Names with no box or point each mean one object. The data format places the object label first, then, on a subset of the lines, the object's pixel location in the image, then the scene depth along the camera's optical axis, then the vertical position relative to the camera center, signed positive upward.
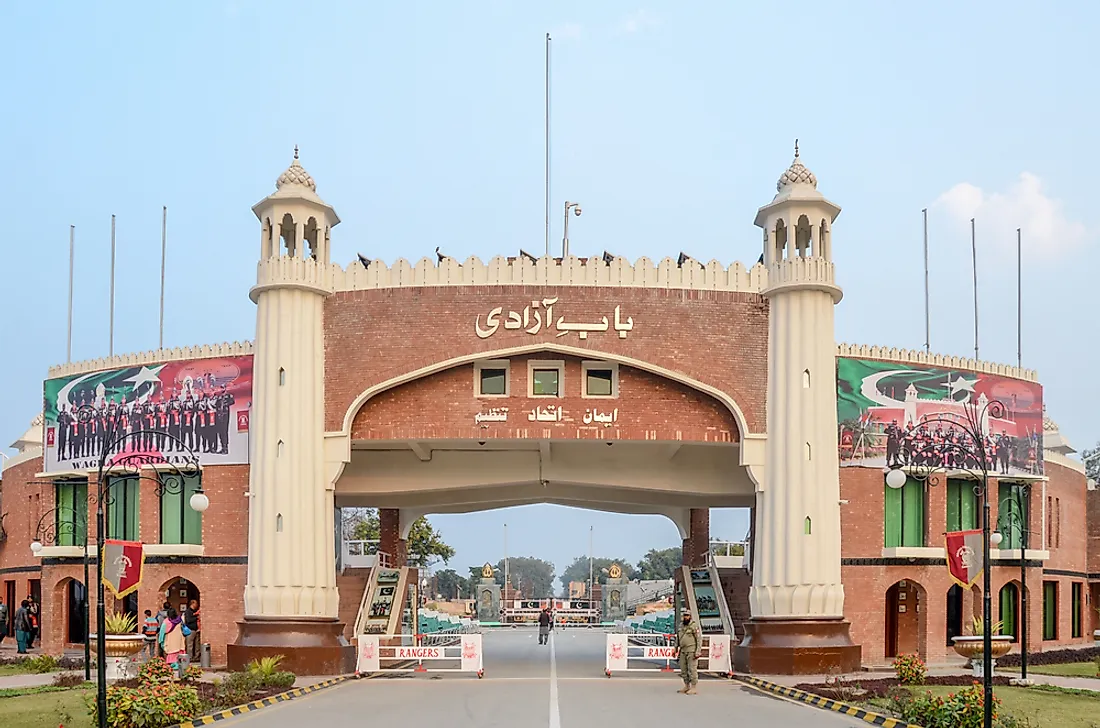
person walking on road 39.19 -4.30
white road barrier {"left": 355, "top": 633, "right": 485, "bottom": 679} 25.69 -3.42
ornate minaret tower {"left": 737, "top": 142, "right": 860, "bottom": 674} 26.50 +0.11
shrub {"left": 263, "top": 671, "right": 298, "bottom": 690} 22.70 -3.48
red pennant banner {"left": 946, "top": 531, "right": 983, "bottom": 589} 19.89 -1.13
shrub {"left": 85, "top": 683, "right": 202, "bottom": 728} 16.50 -2.91
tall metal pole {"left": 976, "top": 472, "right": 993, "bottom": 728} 14.90 -1.69
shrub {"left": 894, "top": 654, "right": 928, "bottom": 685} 22.28 -3.15
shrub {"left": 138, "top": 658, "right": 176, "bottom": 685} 18.72 -2.79
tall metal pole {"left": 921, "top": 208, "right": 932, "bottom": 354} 34.03 +4.14
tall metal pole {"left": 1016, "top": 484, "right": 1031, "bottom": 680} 24.39 -2.63
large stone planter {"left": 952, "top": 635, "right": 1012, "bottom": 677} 22.52 -2.76
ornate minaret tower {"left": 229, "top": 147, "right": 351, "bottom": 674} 26.70 +0.28
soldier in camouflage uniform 22.45 -2.94
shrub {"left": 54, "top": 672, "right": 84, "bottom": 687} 23.42 -3.66
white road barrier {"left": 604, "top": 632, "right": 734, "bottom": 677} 26.20 -3.41
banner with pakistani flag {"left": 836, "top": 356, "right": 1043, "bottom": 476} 28.72 +1.54
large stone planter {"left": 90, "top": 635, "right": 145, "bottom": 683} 23.47 -3.17
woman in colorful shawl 26.14 -3.14
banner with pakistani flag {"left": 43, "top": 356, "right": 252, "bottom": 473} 29.14 +1.48
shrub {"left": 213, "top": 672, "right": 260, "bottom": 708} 19.98 -3.33
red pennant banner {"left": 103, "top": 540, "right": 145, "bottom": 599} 21.20 -1.46
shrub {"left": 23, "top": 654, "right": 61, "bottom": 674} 27.66 -3.95
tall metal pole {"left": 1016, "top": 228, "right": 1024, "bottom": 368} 34.41 +4.54
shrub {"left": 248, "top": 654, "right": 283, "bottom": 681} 22.83 -3.35
